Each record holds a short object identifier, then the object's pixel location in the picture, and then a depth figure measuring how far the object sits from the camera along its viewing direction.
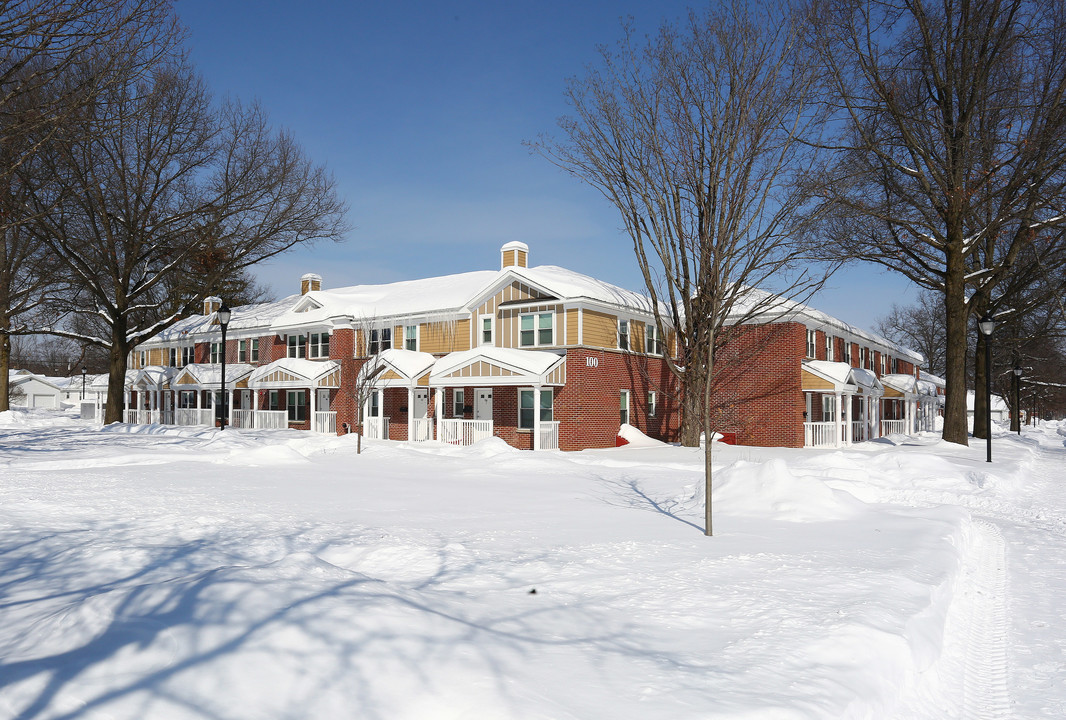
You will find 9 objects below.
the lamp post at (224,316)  24.86
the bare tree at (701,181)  21.08
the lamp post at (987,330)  22.35
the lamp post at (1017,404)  39.57
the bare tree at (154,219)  30.73
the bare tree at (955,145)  24.27
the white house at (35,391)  98.33
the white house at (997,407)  91.98
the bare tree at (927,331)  72.41
